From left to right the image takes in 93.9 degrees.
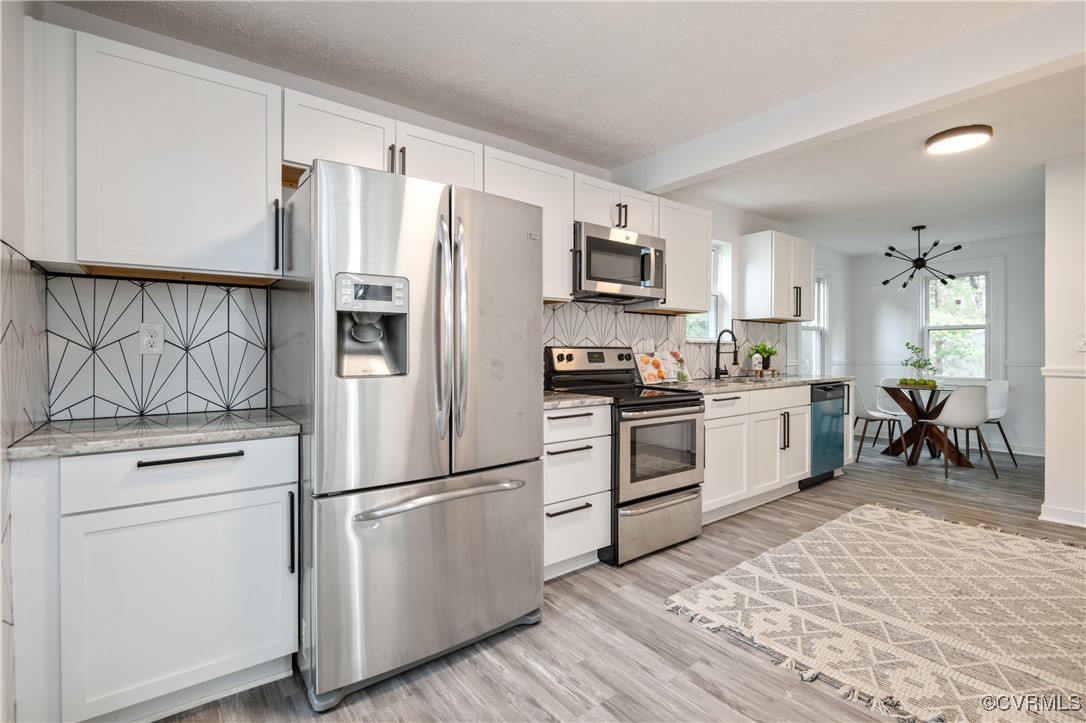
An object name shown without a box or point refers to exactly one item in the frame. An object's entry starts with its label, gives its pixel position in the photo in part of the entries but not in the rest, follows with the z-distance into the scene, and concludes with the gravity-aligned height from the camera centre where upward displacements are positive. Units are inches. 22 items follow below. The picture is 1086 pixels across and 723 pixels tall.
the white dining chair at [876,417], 207.3 -24.6
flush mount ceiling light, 115.2 +50.6
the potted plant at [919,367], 206.1 -4.0
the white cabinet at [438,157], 92.2 +38.1
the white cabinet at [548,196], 104.6 +35.2
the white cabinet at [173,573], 55.7 -25.7
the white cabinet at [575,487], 95.0 -25.1
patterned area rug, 65.6 -42.5
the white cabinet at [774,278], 174.9 +28.6
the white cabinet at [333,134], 79.8 +37.5
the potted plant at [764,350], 173.9 +2.8
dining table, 198.7 -28.5
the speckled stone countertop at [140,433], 54.5 -9.0
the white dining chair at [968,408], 183.6 -18.2
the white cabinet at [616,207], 119.8 +37.8
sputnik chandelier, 221.1 +42.6
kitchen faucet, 176.6 +2.5
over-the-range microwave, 117.0 +22.6
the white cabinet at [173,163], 65.5 +27.2
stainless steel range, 104.0 -21.8
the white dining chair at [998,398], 208.8 -16.9
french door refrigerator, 63.1 -7.1
